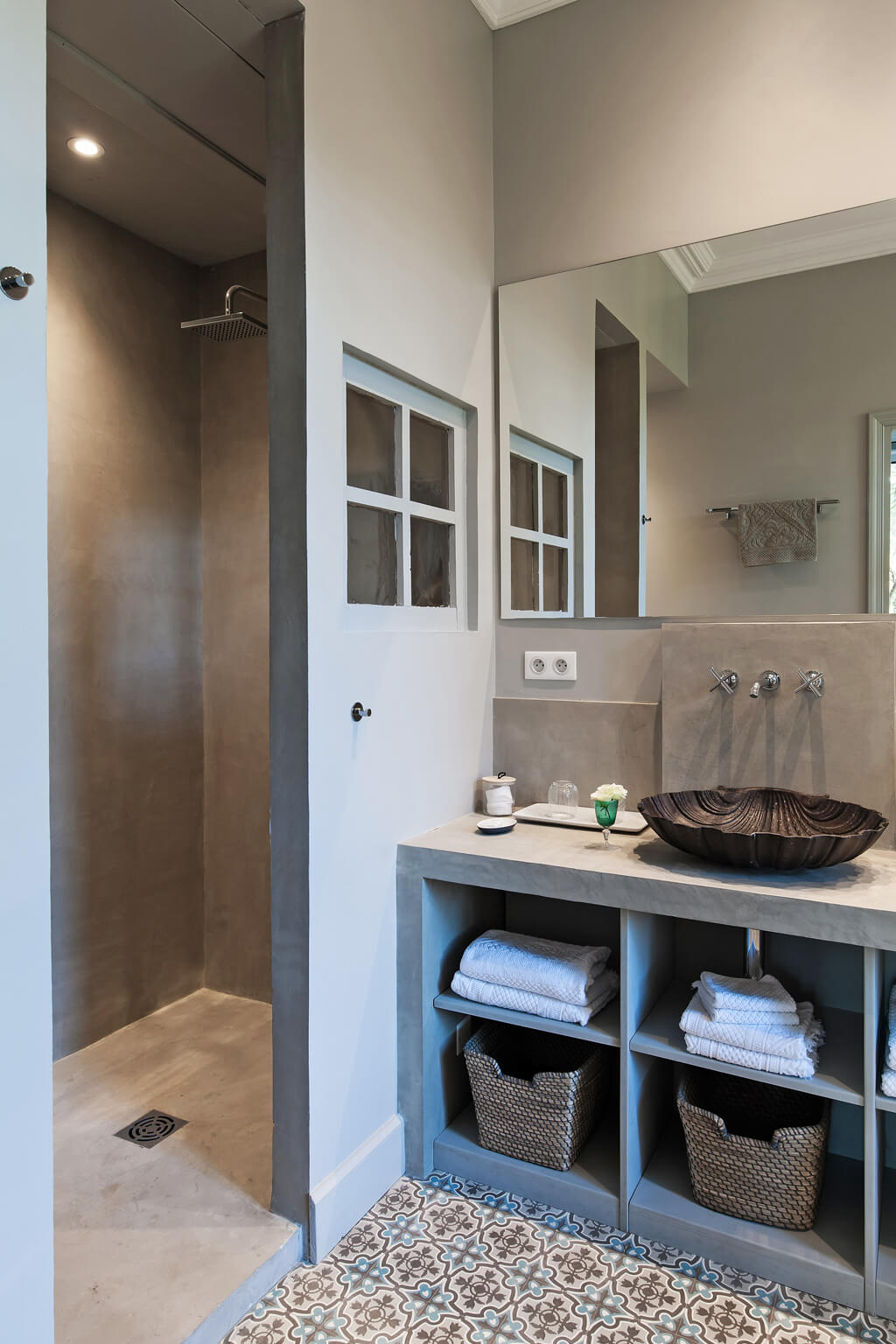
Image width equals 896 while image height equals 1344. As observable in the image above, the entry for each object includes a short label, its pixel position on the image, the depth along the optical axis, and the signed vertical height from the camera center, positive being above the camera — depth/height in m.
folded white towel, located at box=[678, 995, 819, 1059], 1.65 -0.76
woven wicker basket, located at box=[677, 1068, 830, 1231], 1.70 -1.04
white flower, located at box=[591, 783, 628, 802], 2.02 -0.35
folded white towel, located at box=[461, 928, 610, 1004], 1.90 -0.72
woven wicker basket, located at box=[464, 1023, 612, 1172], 1.91 -1.02
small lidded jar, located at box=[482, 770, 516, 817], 2.23 -0.39
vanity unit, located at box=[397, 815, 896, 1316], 1.62 -0.82
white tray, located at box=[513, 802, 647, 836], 2.11 -0.44
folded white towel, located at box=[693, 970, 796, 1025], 1.72 -0.71
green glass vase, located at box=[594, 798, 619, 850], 2.02 -0.39
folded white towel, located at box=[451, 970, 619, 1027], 1.89 -0.79
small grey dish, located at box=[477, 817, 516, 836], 2.11 -0.44
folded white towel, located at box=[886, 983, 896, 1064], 1.59 -0.73
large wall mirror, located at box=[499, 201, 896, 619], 1.98 +0.53
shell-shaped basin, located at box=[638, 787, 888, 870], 1.64 -0.38
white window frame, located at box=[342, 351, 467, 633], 1.93 +0.34
